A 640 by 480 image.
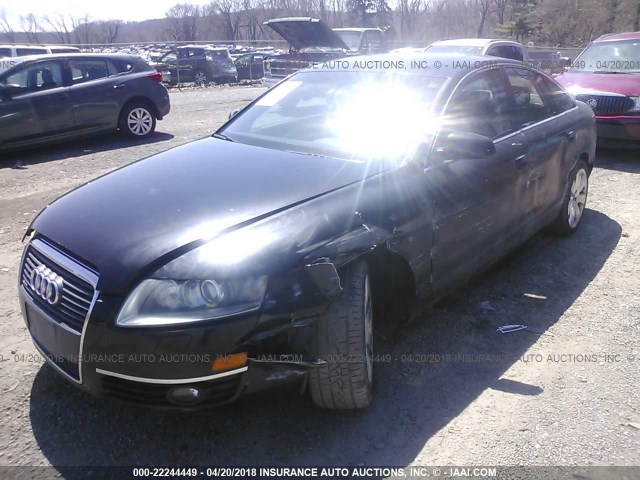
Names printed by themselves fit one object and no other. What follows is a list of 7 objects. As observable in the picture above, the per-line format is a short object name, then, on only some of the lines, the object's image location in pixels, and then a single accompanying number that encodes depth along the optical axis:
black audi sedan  2.21
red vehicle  7.53
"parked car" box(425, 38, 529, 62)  11.30
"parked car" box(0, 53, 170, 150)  8.12
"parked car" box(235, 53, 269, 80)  24.48
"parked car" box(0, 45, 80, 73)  14.30
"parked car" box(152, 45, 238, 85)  21.88
